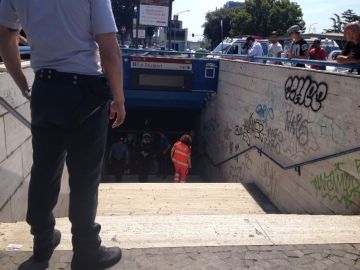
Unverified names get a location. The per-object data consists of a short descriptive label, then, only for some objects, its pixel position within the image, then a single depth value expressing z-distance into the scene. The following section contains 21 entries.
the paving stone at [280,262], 2.65
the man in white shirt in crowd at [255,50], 11.52
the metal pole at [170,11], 21.07
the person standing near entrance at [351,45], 5.44
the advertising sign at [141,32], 30.84
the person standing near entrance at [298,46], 8.63
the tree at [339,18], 56.16
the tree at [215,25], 66.38
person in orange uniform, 10.00
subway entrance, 12.18
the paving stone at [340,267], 2.64
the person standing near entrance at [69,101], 2.06
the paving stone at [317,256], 2.74
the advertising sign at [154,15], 21.16
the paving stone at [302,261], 2.66
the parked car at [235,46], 18.66
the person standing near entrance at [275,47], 11.56
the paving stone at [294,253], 2.74
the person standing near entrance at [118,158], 11.55
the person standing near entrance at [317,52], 9.21
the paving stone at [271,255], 2.72
